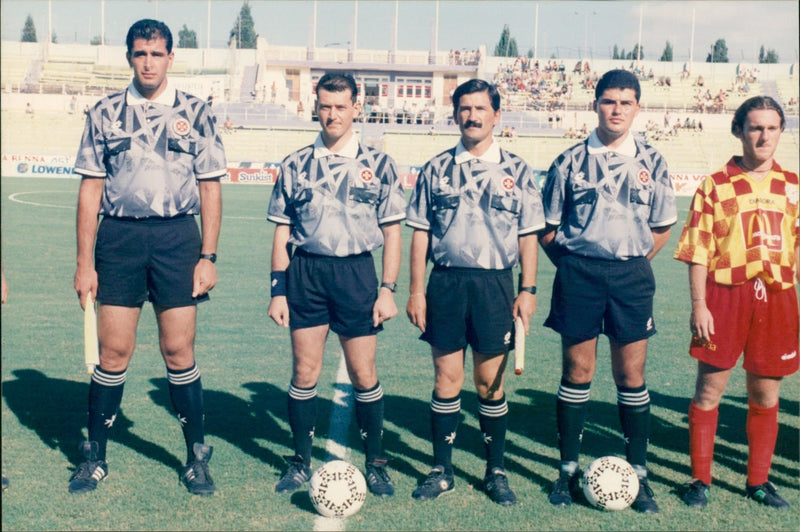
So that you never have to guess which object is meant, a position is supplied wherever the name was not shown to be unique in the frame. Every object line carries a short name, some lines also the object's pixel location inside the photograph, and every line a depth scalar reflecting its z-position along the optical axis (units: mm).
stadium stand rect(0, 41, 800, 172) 42812
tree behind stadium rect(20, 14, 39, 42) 77500
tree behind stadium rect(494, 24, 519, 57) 76500
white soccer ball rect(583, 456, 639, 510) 4777
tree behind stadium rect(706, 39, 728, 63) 69125
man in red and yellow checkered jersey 4742
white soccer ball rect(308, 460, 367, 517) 4605
